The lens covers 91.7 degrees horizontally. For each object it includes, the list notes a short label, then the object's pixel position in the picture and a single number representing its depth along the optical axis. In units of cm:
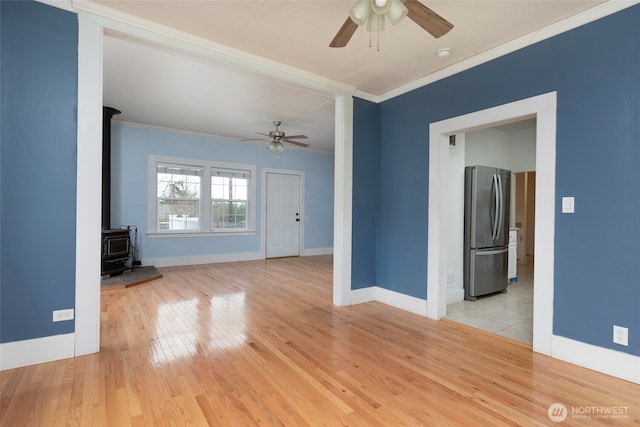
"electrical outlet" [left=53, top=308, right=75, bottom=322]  235
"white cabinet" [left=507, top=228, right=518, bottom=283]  514
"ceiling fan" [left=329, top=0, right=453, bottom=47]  185
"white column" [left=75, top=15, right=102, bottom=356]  241
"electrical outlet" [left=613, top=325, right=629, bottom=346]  219
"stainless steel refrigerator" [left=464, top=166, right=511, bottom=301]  412
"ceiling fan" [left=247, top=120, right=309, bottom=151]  564
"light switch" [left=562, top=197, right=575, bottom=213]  245
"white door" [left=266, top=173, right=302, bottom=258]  766
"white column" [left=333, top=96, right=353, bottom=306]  388
